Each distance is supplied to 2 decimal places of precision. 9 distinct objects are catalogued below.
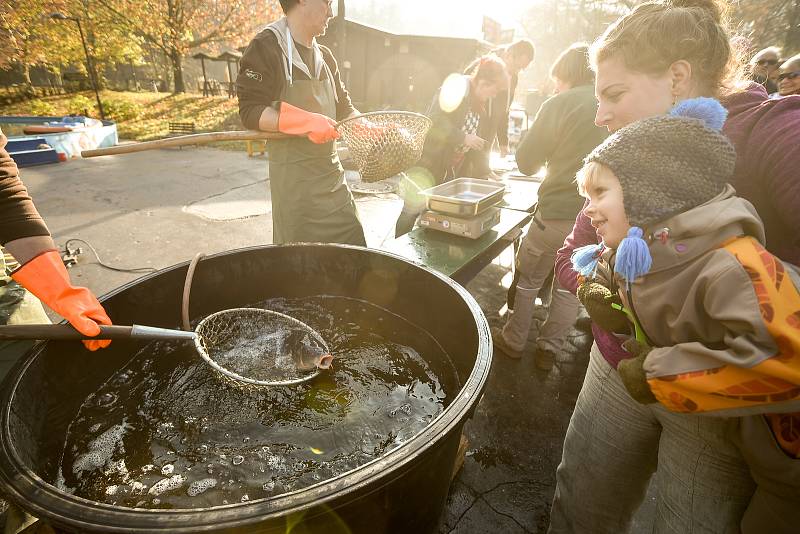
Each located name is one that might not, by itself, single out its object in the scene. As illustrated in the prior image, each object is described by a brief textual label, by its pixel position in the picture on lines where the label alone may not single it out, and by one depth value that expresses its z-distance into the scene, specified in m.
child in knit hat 0.79
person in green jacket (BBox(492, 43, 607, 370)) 2.46
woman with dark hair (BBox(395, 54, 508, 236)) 3.75
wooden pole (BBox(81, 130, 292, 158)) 1.81
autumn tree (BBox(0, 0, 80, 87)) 13.78
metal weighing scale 2.99
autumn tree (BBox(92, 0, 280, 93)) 16.81
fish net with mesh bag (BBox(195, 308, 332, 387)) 1.73
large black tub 0.83
